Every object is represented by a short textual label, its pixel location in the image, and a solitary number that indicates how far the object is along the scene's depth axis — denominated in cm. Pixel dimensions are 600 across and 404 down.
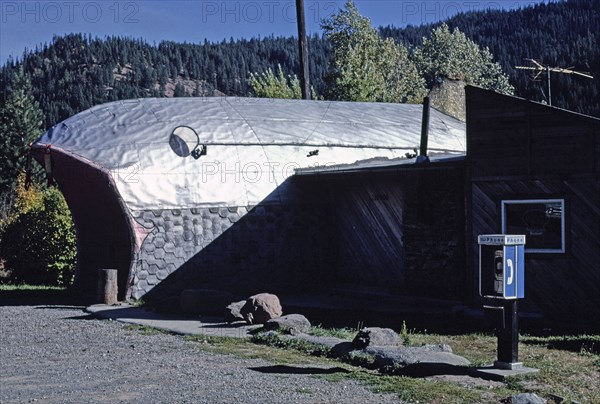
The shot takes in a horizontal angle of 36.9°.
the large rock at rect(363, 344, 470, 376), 988
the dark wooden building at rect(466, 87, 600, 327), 1427
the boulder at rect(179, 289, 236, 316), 1614
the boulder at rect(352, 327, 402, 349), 1134
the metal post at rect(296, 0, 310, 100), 2995
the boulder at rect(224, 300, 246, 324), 1467
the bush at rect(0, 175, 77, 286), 2353
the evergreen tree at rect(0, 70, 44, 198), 5377
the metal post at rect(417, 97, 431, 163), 1700
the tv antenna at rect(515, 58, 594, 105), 2795
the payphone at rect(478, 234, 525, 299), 1016
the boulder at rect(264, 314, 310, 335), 1313
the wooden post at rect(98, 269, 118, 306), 1809
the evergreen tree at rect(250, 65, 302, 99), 3759
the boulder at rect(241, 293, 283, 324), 1442
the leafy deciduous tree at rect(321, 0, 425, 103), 4422
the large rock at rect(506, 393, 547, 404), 823
